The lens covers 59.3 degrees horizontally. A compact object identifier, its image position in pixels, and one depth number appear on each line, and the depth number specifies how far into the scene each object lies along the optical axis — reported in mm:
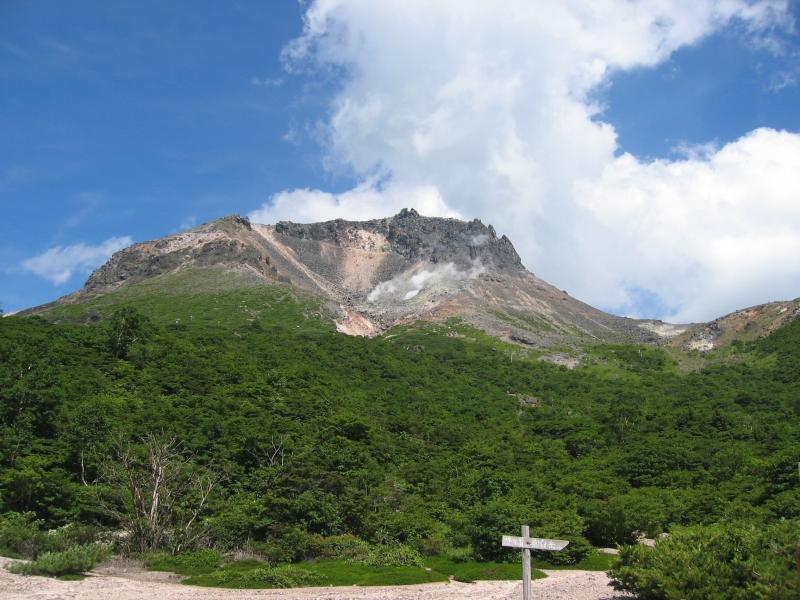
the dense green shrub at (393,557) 39906
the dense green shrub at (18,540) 36062
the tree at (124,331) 83500
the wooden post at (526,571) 19016
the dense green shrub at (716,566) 22688
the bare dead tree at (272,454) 59906
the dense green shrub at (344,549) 42406
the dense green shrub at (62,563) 31219
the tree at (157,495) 41344
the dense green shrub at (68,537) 37188
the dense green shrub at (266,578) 33688
